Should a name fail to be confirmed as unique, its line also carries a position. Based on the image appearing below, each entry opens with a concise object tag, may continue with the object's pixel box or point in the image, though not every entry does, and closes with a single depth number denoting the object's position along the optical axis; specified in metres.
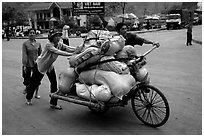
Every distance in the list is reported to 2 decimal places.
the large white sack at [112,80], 4.46
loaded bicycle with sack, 4.51
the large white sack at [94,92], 4.46
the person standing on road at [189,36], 18.33
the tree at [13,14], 43.62
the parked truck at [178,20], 42.62
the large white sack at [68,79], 5.04
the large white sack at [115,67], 4.67
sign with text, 22.28
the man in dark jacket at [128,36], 6.06
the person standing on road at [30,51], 6.38
